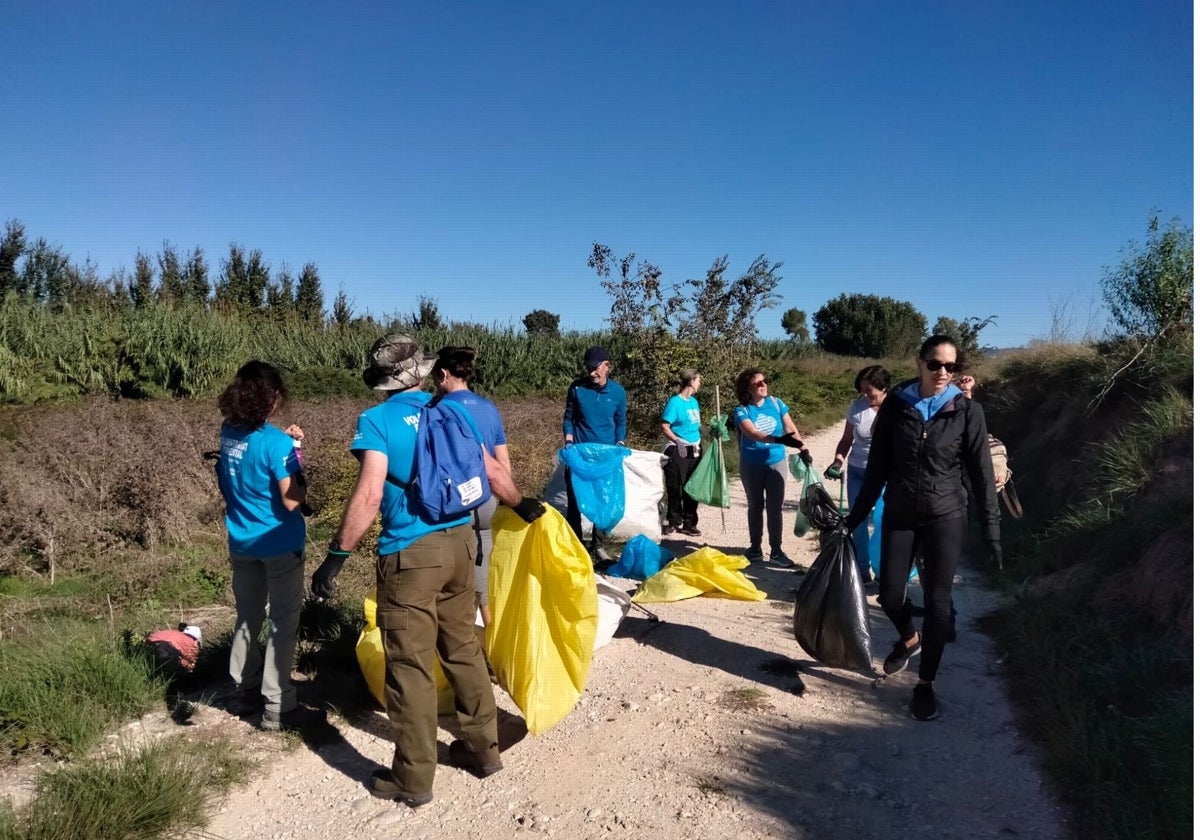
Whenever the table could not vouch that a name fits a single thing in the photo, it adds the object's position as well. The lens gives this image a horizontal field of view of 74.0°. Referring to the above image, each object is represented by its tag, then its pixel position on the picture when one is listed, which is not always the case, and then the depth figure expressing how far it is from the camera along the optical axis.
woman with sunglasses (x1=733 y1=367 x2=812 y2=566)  6.14
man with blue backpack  3.00
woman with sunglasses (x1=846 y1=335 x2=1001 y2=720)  3.81
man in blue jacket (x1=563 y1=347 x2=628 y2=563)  6.39
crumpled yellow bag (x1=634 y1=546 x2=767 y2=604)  5.35
